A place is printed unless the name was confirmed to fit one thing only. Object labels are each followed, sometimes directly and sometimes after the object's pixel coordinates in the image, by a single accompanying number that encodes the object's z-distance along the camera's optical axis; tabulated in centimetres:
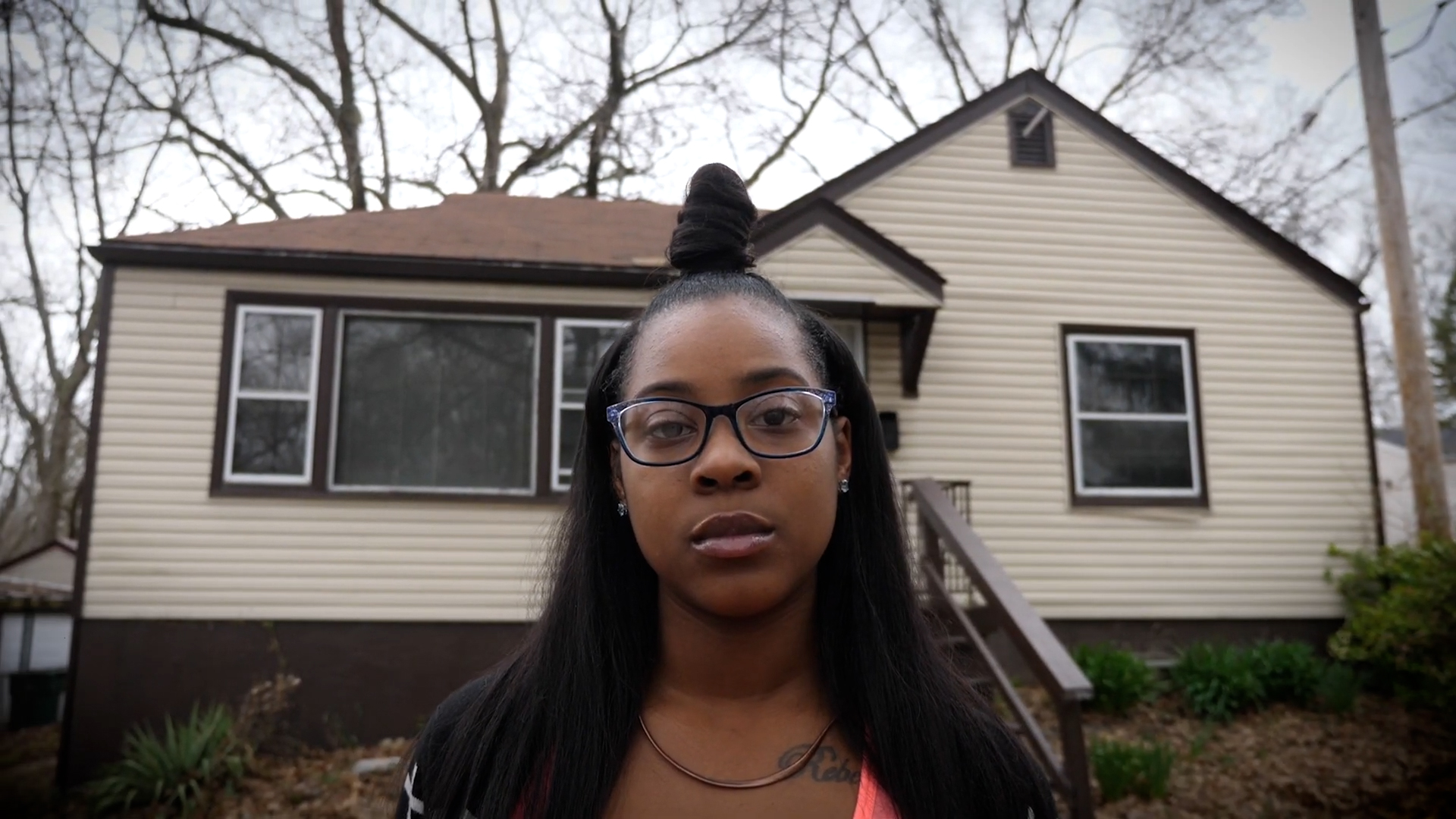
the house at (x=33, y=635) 1059
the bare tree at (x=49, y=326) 1394
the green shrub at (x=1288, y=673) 754
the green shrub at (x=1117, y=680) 722
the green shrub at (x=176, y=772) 589
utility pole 829
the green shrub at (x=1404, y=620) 697
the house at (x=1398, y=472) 926
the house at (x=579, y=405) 737
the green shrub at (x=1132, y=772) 534
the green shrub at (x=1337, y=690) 722
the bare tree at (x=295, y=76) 1568
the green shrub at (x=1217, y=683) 737
